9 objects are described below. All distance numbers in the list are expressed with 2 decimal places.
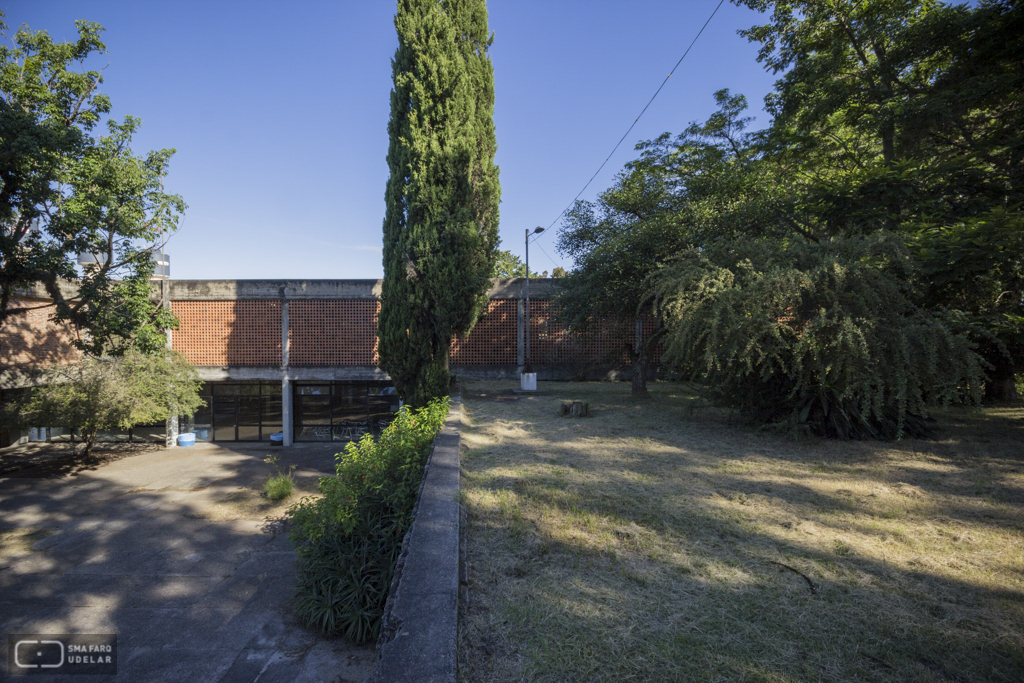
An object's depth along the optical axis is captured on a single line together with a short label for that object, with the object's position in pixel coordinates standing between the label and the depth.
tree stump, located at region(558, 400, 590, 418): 10.54
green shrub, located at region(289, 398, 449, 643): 5.08
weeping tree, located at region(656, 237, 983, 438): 6.33
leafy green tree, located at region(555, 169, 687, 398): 11.73
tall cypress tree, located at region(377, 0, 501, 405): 12.47
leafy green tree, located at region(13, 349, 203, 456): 15.19
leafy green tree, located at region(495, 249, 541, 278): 49.12
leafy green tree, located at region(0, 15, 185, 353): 10.66
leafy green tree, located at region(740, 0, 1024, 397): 8.51
